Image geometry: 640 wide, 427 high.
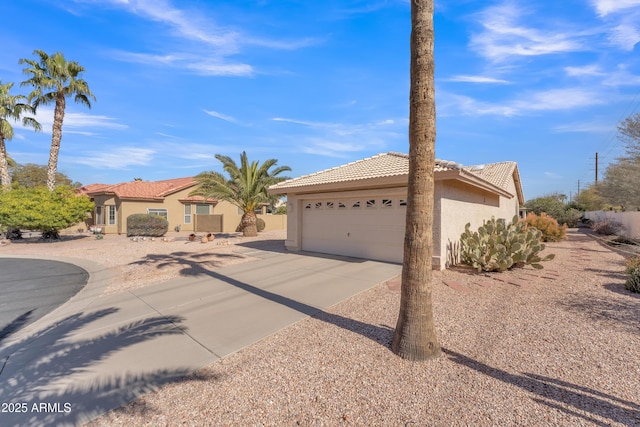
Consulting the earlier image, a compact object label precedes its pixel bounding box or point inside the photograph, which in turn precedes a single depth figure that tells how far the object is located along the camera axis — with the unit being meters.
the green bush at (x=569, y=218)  32.38
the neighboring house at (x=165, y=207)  24.69
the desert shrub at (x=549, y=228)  17.50
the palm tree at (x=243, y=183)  19.22
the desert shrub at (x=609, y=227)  20.59
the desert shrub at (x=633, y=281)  6.59
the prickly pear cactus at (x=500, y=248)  8.59
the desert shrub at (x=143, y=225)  21.12
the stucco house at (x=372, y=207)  9.27
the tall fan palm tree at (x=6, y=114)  20.81
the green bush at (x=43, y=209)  17.97
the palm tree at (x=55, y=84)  19.38
